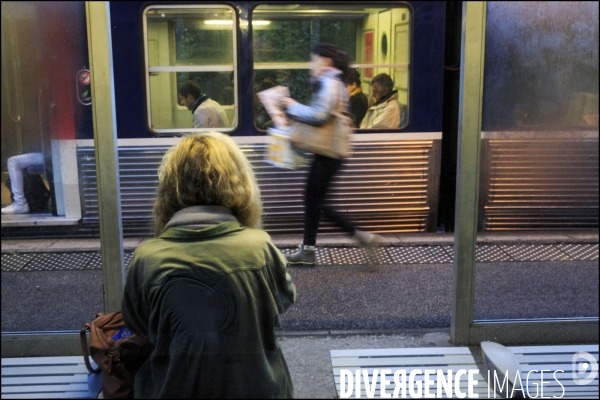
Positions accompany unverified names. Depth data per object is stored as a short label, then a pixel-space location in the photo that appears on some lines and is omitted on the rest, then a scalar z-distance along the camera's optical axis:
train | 3.72
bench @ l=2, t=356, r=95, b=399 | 2.83
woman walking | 4.36
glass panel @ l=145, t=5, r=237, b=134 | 4.78
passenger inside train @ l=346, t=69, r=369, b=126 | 4.66
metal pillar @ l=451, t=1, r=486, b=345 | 3.29
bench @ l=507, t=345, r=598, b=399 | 2.93
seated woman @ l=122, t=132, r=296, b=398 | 2.01
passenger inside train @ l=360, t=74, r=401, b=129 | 4.92
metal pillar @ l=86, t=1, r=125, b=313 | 3.10
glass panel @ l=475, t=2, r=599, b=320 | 3.41
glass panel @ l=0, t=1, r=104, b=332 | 3.27
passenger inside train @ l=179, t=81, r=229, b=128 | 4.81
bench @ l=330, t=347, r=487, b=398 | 3.05
